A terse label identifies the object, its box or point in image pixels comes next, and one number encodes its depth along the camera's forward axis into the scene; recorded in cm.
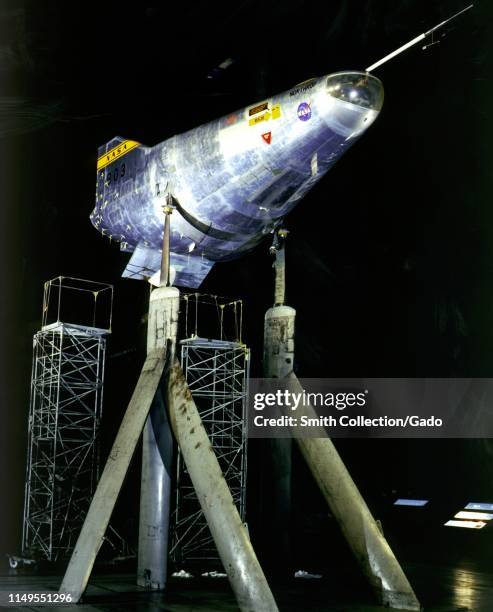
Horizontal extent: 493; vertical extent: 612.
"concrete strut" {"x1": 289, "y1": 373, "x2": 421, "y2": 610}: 1059
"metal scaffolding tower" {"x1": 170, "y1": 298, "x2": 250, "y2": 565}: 2033
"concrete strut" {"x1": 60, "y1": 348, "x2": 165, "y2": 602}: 1023
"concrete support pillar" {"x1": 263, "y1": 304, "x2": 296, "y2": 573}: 1225
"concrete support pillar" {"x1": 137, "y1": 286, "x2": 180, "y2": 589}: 1141
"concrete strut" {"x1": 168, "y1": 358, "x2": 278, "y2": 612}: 908
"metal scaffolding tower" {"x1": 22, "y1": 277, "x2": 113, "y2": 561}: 1922
